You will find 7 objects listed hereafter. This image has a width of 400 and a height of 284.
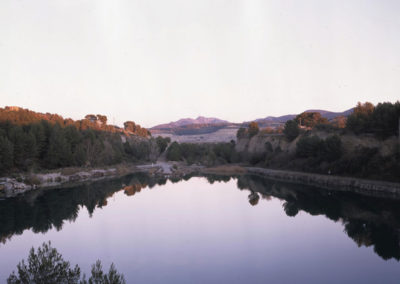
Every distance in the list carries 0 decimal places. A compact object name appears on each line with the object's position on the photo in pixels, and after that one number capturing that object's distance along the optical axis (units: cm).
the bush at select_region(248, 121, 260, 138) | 6286
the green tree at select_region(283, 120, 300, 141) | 4797
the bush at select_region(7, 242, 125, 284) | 734
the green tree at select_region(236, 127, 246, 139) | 6638
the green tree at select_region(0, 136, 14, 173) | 3241
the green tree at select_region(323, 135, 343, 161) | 3144
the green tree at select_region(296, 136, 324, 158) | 3481
